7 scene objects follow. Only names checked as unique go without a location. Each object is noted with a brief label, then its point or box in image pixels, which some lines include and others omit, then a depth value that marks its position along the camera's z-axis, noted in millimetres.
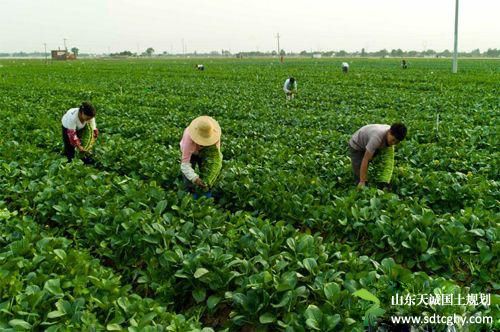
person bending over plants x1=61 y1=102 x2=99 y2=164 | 7027
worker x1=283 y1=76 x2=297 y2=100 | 17058
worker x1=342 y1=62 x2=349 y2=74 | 34428
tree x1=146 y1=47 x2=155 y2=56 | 171188
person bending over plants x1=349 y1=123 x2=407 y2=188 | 5675
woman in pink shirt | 5419
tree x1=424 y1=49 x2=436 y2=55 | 175850
